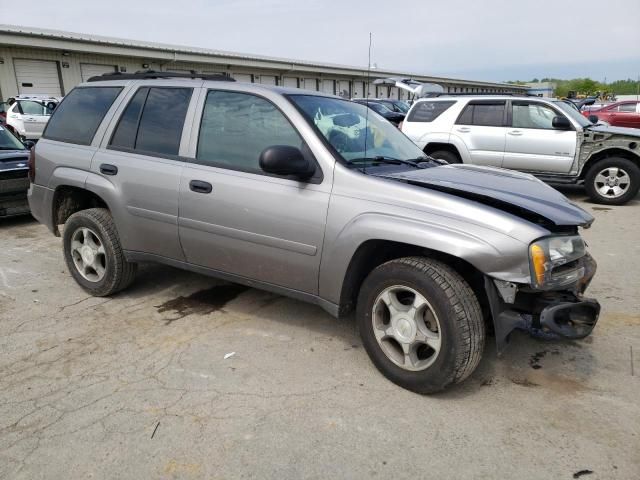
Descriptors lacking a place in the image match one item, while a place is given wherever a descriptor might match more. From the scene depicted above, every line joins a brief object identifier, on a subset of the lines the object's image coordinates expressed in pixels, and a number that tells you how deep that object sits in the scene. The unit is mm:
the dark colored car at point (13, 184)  6738
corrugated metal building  20555
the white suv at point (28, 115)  16484
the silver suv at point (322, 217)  2664
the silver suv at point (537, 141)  8133
